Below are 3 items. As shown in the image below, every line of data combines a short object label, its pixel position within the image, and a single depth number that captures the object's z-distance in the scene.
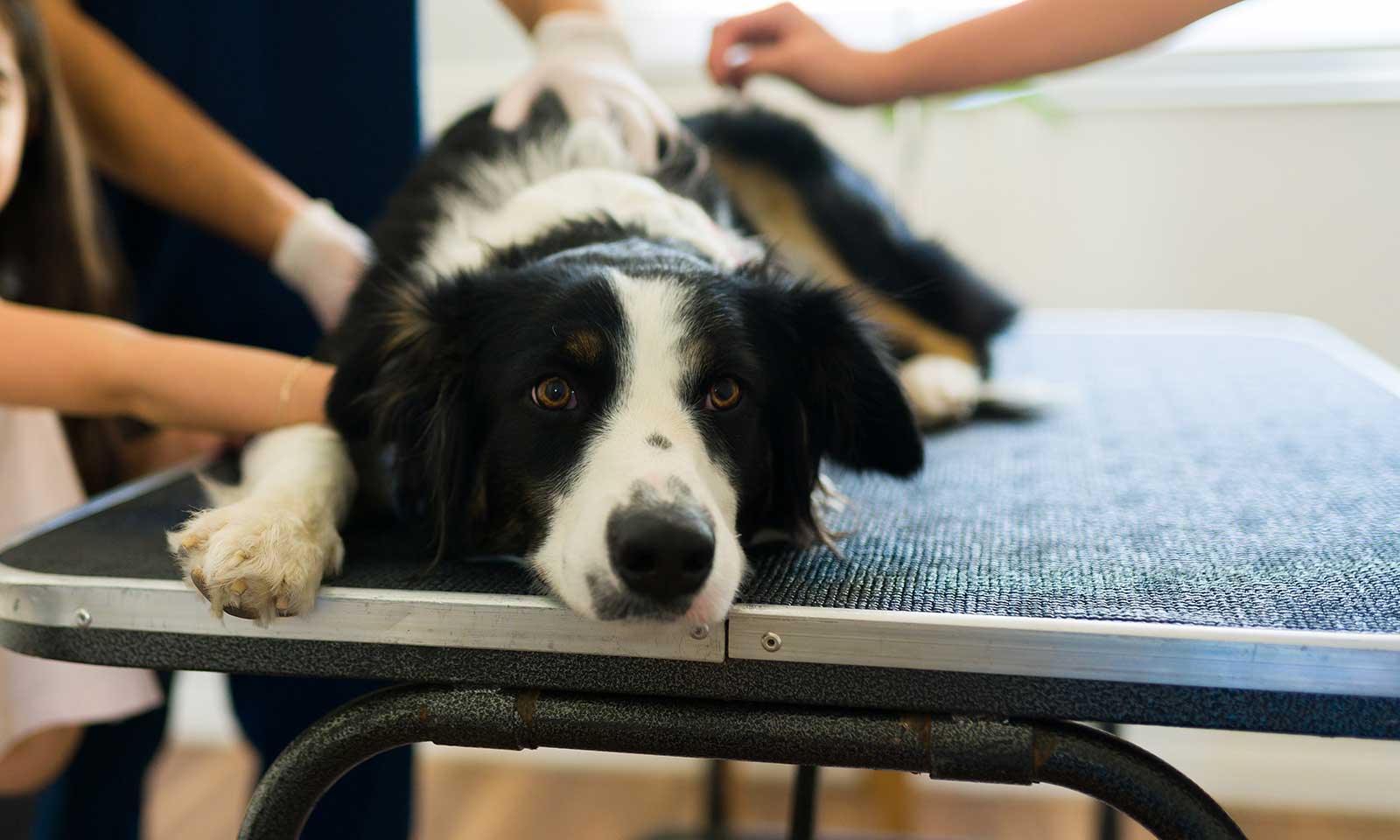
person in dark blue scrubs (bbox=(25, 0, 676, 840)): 1.47
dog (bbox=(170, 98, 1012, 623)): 0.83
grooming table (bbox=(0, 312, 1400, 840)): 0.71
